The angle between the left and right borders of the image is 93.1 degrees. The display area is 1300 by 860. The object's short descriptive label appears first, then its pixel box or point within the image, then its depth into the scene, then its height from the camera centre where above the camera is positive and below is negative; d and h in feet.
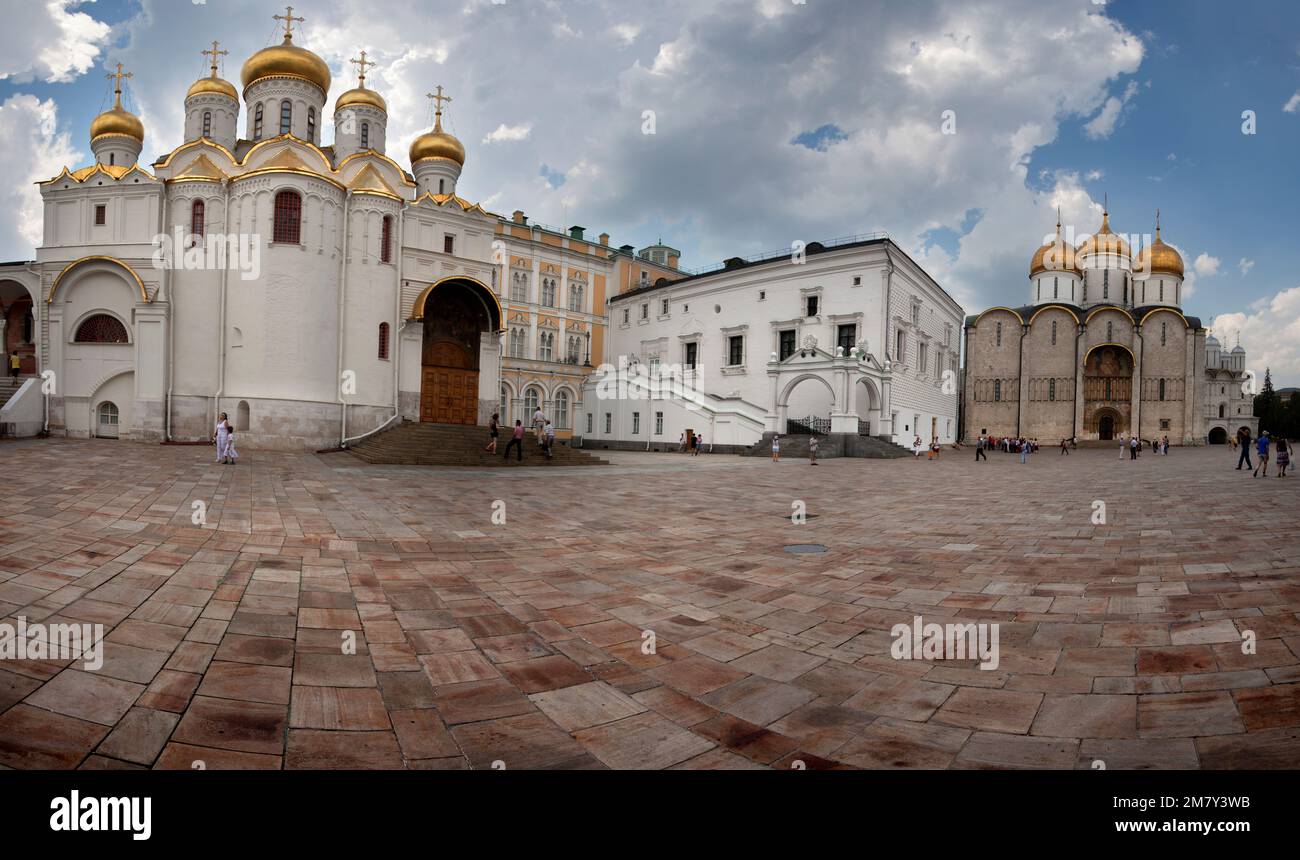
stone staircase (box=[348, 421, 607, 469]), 73.36 -3.32
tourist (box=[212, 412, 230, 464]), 58.03 -1.55
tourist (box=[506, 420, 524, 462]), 73.26 -1.59
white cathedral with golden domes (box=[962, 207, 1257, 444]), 179.22 +25.11
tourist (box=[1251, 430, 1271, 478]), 60.03 -0.68
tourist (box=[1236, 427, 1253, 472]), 69.92 +0.07
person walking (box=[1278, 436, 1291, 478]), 56.63 -1.35
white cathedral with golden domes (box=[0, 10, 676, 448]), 81.97 +18.49
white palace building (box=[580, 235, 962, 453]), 120.06 +17.54
